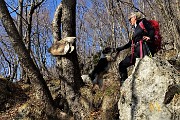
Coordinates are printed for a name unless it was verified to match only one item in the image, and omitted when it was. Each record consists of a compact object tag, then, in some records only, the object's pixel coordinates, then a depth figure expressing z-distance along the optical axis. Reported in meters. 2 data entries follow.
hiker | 4.20
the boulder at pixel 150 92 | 3.53
